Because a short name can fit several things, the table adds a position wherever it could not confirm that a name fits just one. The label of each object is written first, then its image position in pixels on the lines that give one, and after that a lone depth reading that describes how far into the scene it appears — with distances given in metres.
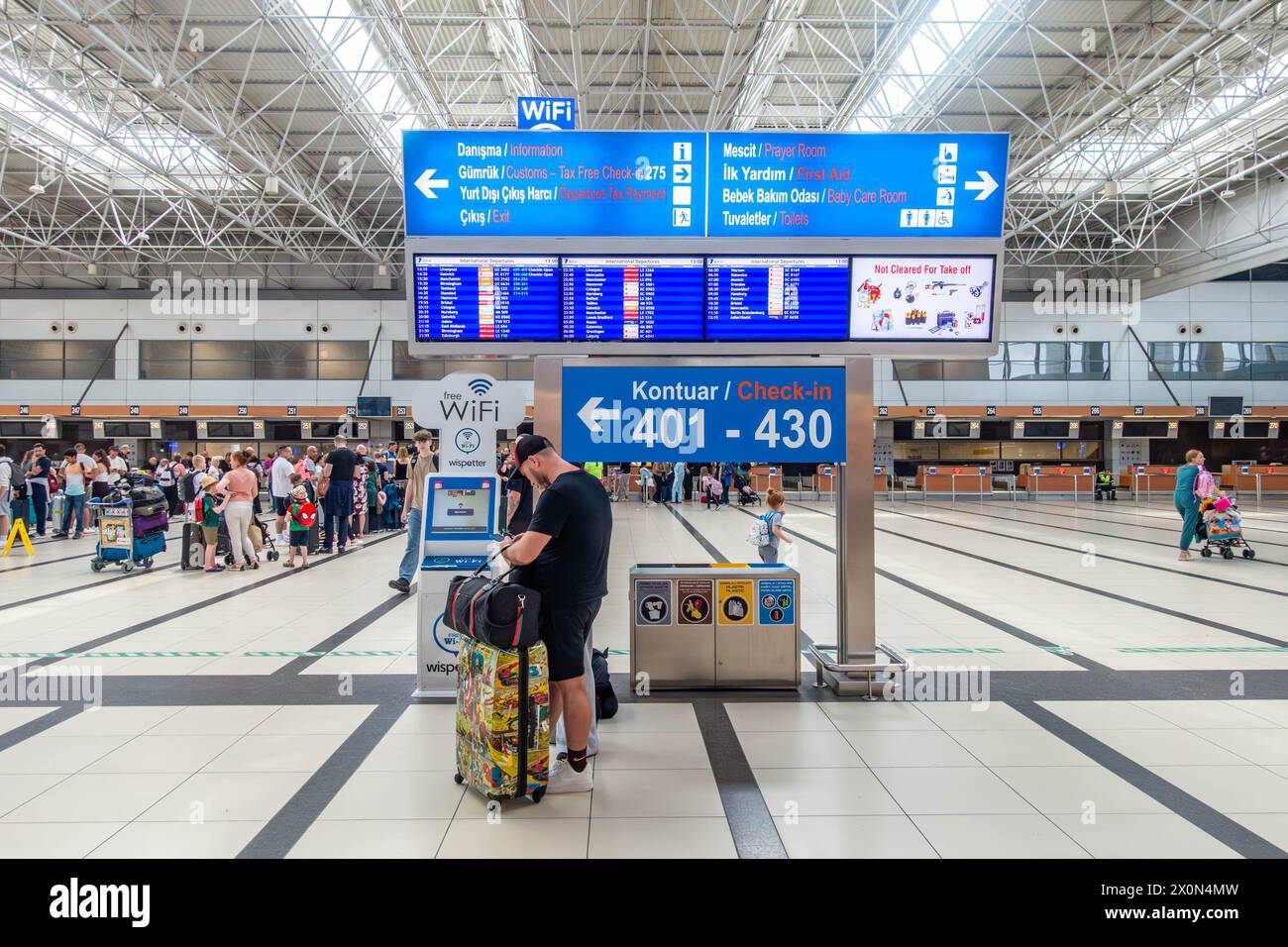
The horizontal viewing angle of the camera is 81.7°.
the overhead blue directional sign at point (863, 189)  4.94
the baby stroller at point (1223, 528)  10.88
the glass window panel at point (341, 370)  26.86
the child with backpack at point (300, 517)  10.02
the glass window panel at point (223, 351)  26.50
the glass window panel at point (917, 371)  27.22
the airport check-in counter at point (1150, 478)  26.27
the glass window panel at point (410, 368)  26.88
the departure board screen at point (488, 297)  4.84
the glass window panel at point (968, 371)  26.89
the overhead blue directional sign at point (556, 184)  4.90
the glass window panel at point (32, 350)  26.17
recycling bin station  4.96
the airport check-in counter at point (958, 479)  26.39
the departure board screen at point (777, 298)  4.86
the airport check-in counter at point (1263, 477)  25.97
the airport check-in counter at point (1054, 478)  26.50
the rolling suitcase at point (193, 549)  9.91
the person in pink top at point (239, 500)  9.43
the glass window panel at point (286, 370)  26.62
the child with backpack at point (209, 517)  9.65
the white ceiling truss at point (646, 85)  12.01
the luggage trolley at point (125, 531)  9.71
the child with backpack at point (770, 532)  7.05
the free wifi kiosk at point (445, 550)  4.84
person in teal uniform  10.75
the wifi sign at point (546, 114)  5.70
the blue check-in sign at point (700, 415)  4.84
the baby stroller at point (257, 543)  10.16
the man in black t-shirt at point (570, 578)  3.42
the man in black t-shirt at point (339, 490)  10.80
